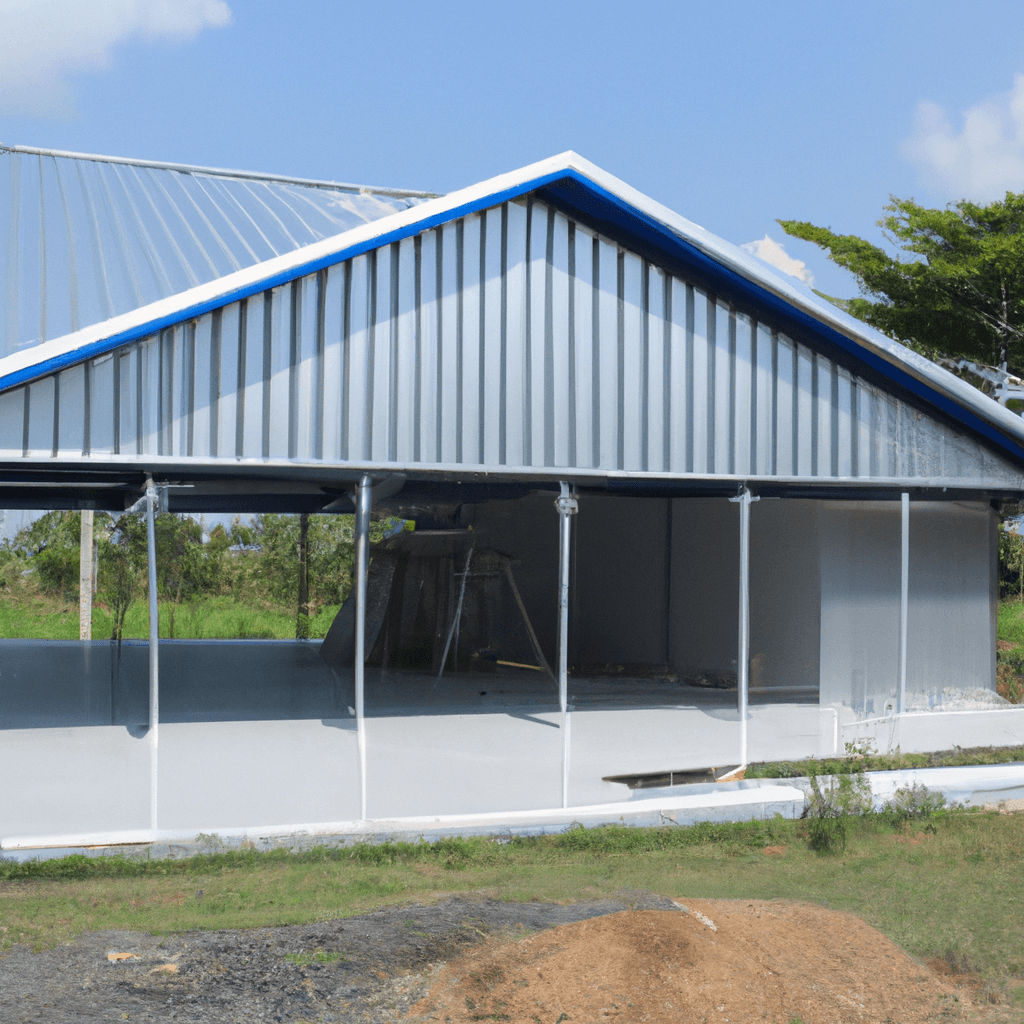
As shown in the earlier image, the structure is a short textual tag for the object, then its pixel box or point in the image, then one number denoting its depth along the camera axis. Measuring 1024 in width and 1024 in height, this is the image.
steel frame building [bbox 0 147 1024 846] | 8.29
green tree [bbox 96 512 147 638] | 16.08
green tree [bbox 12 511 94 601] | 22.98
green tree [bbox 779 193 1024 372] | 22.86
